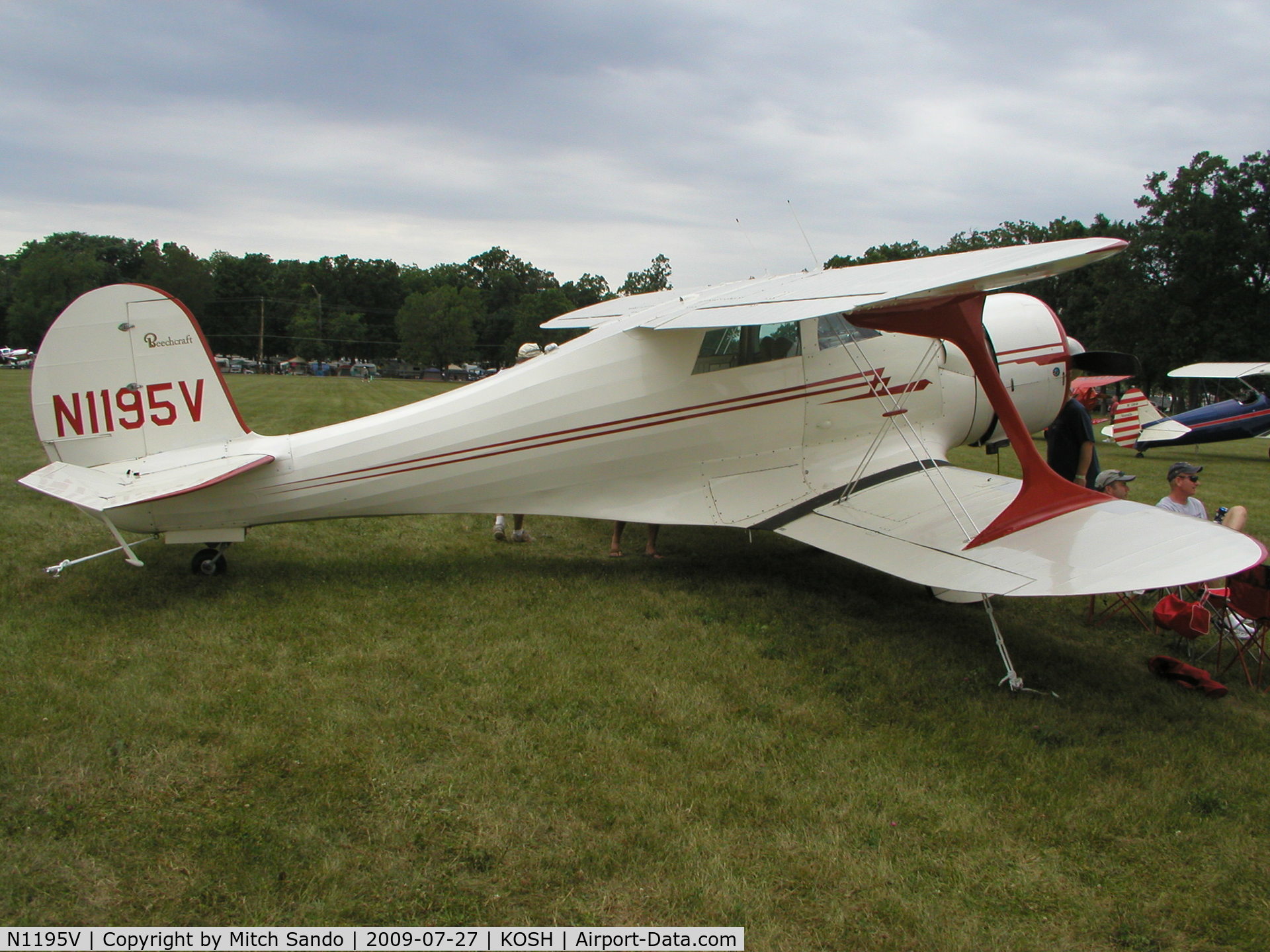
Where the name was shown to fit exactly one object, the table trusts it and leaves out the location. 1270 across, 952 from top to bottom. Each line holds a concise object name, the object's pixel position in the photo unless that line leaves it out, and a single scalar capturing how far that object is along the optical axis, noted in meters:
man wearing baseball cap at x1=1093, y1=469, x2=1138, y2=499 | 6.11
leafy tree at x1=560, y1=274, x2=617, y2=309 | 87.31
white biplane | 4.65
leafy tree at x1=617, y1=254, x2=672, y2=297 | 74.94
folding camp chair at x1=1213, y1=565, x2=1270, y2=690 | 4.60
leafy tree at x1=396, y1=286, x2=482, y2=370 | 75.44
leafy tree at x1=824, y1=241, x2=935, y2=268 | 57.81
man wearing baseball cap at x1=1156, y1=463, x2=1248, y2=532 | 5.82
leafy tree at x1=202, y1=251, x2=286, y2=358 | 76.11
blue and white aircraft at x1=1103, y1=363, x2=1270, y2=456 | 17.00
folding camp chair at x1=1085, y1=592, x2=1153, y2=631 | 5.70
